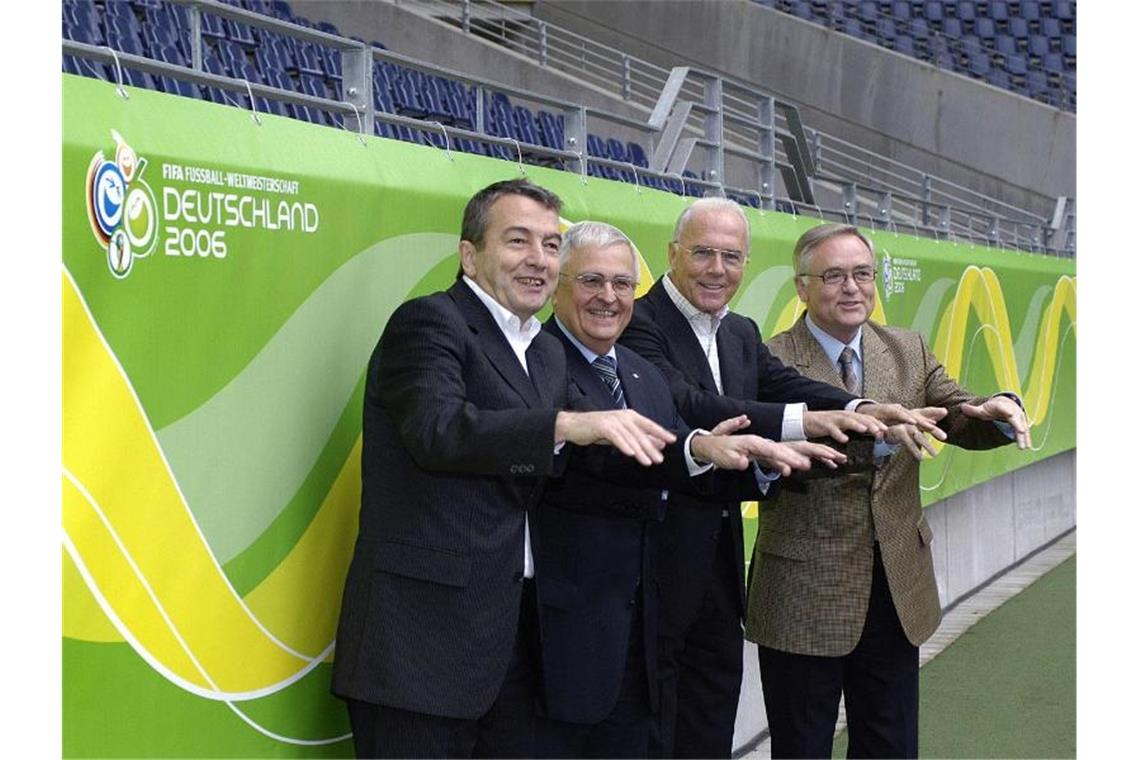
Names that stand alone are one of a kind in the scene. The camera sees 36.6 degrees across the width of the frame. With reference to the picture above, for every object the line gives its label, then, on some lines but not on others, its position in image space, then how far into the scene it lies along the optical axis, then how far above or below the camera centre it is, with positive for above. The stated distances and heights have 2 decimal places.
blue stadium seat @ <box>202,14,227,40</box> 9.17 +1.88
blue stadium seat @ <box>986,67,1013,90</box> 20.56 +3.52
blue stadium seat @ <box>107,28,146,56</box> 7.83 +1.50
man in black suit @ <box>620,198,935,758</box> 3.76 -0.07
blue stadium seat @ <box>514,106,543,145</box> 10.78 +1.58
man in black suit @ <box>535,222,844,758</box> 3.19 -0.31
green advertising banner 2.59 -0.05
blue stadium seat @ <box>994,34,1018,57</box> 21.52 +4.11
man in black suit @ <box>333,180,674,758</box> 2.93 -0.28
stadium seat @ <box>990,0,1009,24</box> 21.92 +4.56
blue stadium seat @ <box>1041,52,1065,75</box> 21.12 +3.84
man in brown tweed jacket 3.93 -0.45
